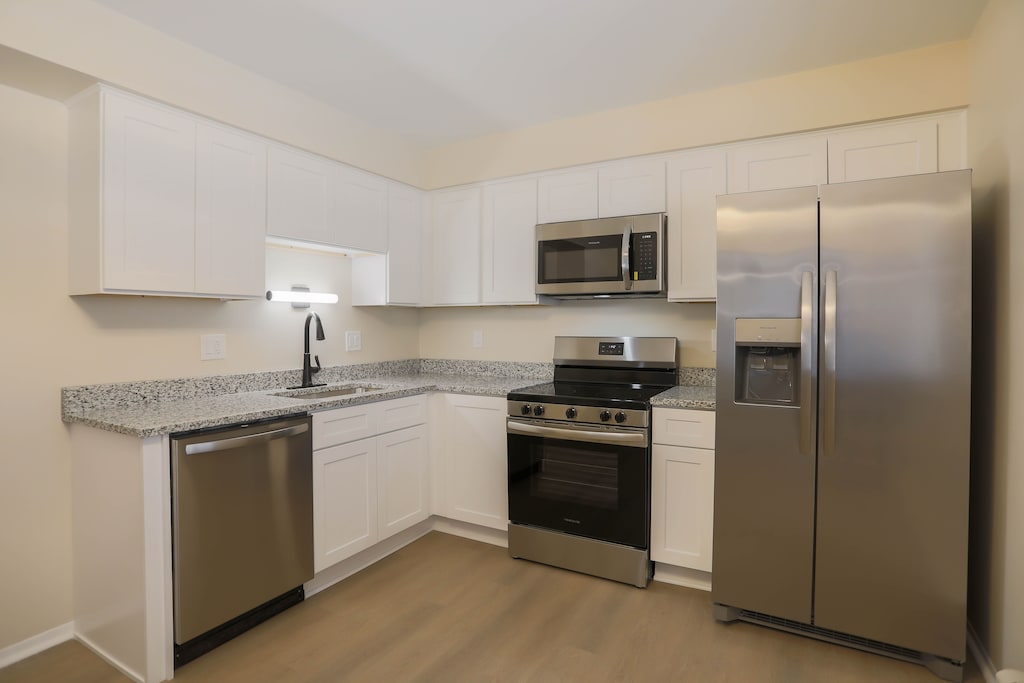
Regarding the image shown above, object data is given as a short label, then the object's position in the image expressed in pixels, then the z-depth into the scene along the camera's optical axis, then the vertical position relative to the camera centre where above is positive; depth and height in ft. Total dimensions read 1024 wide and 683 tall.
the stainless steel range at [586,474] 8.59 -2.37
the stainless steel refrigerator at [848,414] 6.42 -1.00
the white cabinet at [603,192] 9.82 +2.84
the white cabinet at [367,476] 8.41 -2.48
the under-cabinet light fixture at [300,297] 9.51 +0.73
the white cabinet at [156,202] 6.79 +1.88
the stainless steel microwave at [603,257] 9.50 +1.50
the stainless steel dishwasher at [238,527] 6.50 -2.60
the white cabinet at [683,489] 8.31 -2.45
